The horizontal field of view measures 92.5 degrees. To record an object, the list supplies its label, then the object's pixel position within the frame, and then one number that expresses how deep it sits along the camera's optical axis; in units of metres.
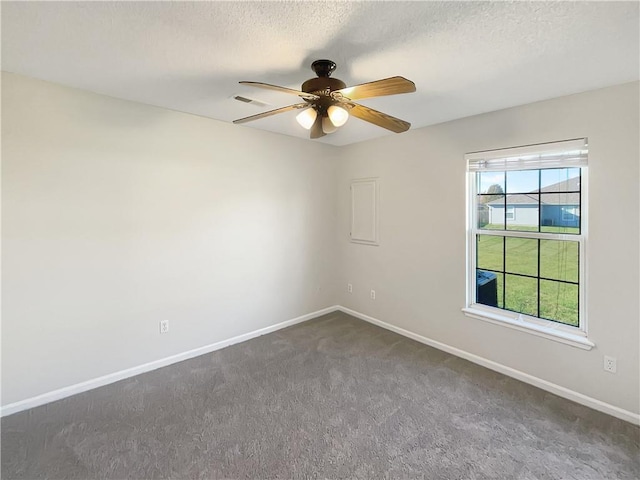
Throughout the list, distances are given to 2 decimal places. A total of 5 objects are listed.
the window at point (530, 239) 2.50
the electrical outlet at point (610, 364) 2.26
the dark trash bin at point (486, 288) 3.04
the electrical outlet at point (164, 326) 2.94
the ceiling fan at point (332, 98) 1.65
